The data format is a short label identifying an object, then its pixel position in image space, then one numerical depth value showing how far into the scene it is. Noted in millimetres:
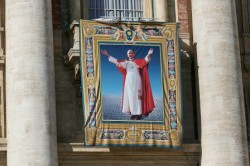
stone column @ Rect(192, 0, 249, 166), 37344
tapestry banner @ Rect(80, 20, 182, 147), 37156
